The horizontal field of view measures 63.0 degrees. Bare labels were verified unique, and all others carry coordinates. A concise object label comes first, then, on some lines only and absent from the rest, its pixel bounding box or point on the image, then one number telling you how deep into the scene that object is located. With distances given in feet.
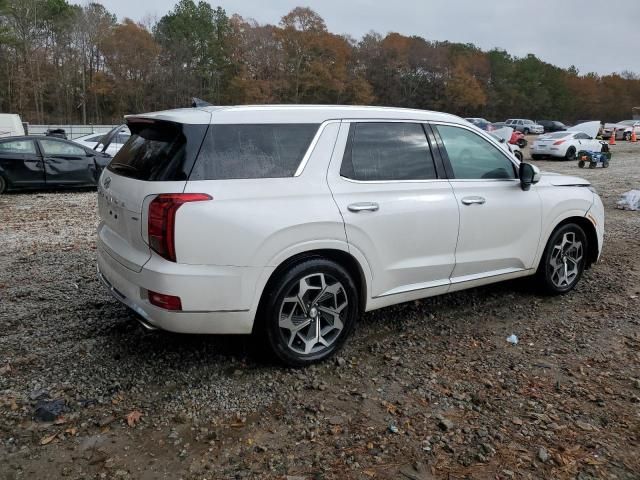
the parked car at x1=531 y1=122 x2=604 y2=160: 76.59
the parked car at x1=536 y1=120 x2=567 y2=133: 184.65
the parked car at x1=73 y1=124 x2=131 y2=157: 49.14
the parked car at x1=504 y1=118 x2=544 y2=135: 167.54
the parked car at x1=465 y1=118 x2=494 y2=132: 107.67
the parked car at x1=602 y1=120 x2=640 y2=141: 134.62
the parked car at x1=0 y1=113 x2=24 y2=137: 63.82
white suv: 10.06
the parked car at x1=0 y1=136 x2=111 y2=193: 36.42
